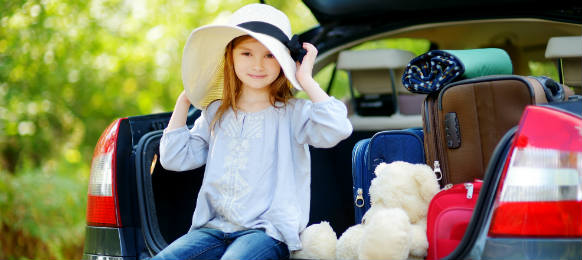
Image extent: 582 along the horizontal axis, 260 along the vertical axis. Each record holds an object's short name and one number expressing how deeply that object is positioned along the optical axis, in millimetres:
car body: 1555
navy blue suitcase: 2203
